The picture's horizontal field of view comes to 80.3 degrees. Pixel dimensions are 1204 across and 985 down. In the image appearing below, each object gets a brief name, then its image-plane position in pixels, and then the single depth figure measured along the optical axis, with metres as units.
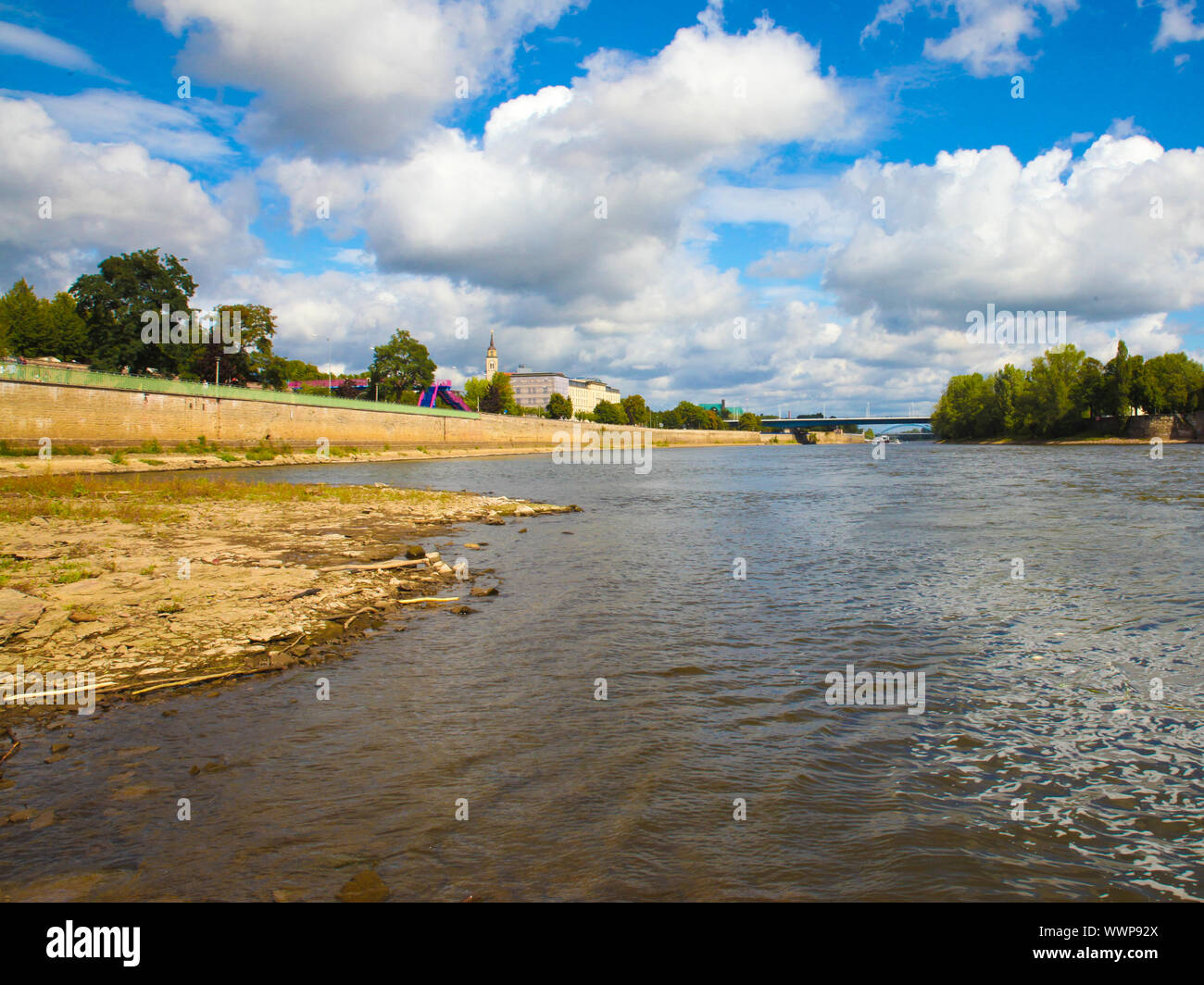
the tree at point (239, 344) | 100.56
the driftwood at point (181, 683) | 9.38
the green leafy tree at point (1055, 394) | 139.38
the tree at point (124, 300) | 90.62
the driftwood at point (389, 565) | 16.47
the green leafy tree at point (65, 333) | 99.12
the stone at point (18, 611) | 10.26
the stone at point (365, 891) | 5.27
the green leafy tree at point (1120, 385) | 130.12
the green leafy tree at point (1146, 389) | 127.44
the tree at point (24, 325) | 97.44
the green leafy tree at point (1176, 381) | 127.81
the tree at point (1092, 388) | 136.12
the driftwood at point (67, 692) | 8.77
